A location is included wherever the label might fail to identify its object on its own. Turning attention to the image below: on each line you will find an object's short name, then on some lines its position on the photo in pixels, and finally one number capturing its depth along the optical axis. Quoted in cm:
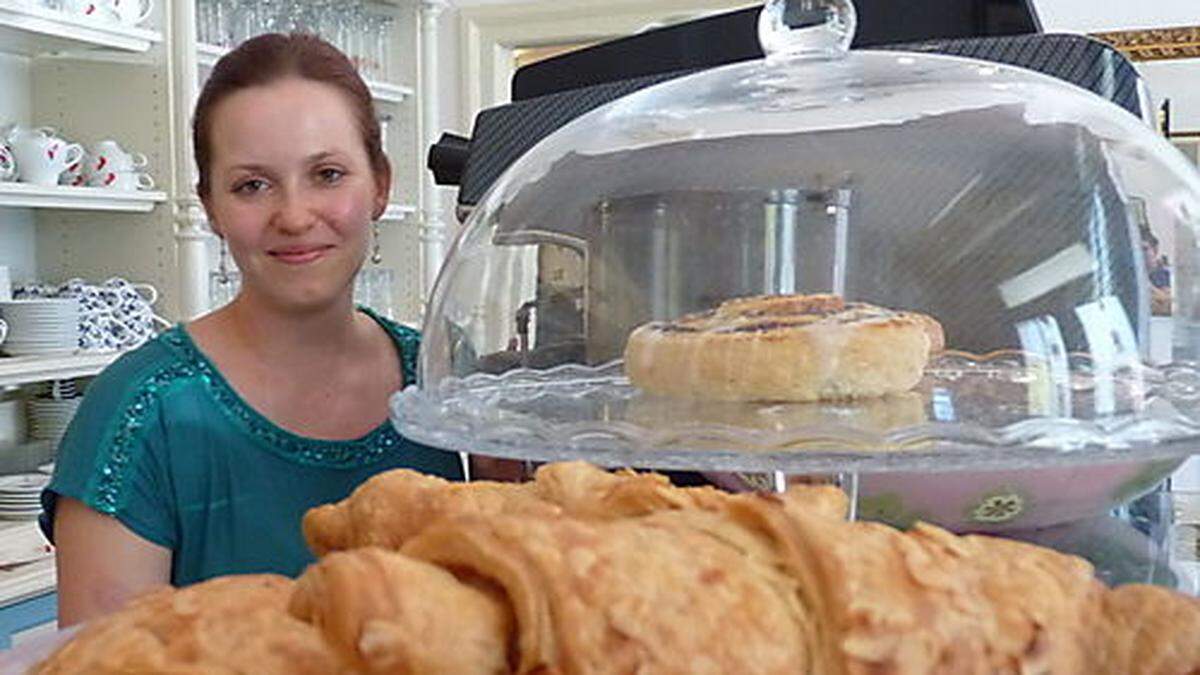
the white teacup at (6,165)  229
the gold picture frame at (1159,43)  249
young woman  123
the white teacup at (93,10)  237
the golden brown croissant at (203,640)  32
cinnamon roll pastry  61
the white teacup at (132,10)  247
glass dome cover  61
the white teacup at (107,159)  252
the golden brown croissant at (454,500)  41
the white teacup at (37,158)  234
